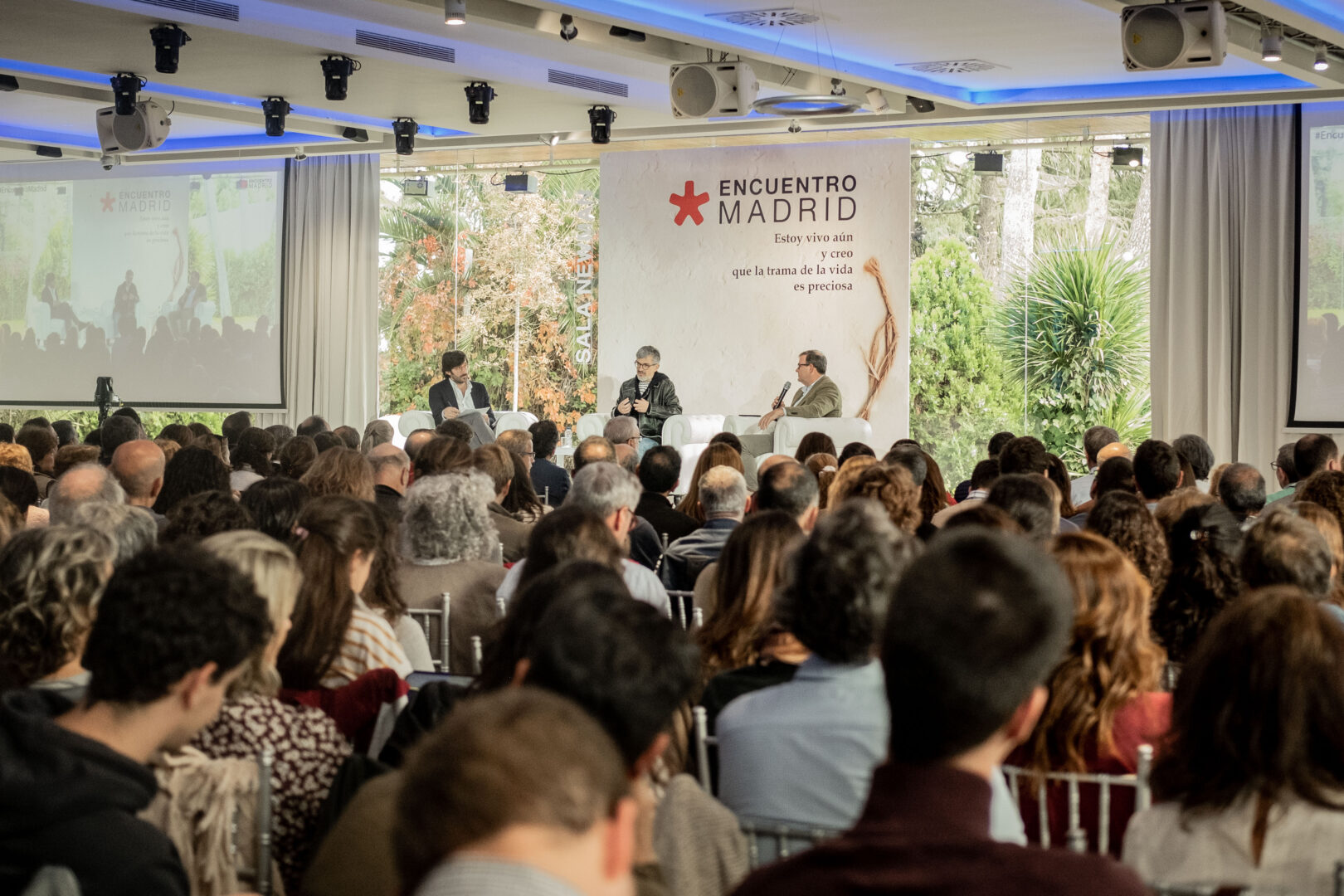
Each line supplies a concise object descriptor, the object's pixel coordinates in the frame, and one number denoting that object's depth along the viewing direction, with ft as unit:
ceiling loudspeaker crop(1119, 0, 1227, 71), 21.80
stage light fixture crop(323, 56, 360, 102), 28.48
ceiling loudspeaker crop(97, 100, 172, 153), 30.58
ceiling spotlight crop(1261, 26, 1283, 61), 24.79
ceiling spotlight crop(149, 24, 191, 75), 25.95
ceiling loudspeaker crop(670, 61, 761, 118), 26.71
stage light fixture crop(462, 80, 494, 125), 30.86
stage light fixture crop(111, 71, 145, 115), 30.01
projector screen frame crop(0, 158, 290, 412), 42.06
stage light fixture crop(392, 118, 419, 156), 35.09
